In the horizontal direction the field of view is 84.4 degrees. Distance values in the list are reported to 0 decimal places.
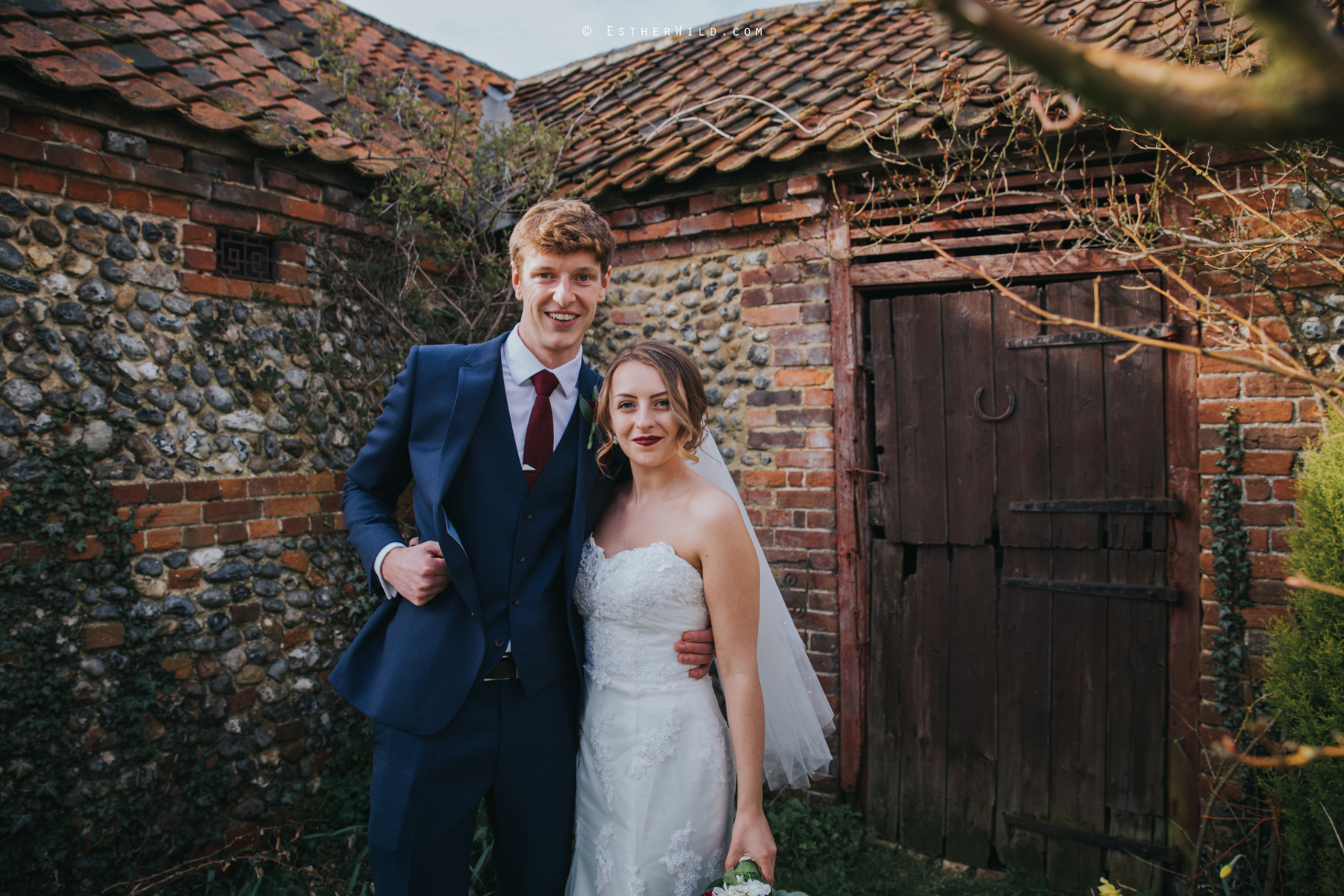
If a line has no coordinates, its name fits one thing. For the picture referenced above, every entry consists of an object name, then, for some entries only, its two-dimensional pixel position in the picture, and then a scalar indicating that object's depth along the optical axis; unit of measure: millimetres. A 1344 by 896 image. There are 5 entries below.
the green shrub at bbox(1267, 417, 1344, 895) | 2395
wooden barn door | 3176
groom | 1989
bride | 2023
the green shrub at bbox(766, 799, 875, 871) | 3486
